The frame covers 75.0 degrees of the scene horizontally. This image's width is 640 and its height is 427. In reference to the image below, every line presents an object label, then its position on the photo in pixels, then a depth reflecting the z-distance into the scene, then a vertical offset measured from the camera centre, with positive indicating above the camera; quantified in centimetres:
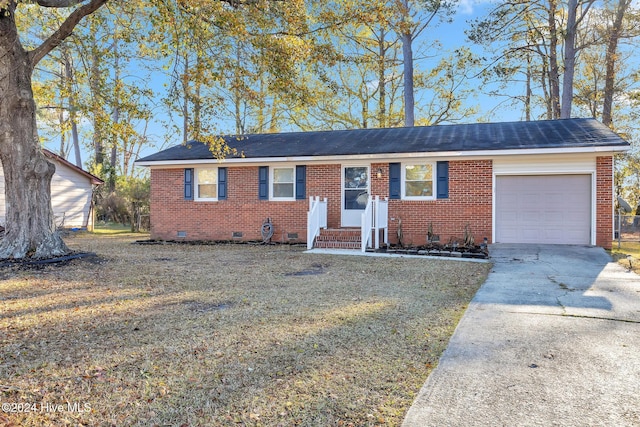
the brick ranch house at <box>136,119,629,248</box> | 1086 +80
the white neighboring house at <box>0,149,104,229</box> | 1848 +69
